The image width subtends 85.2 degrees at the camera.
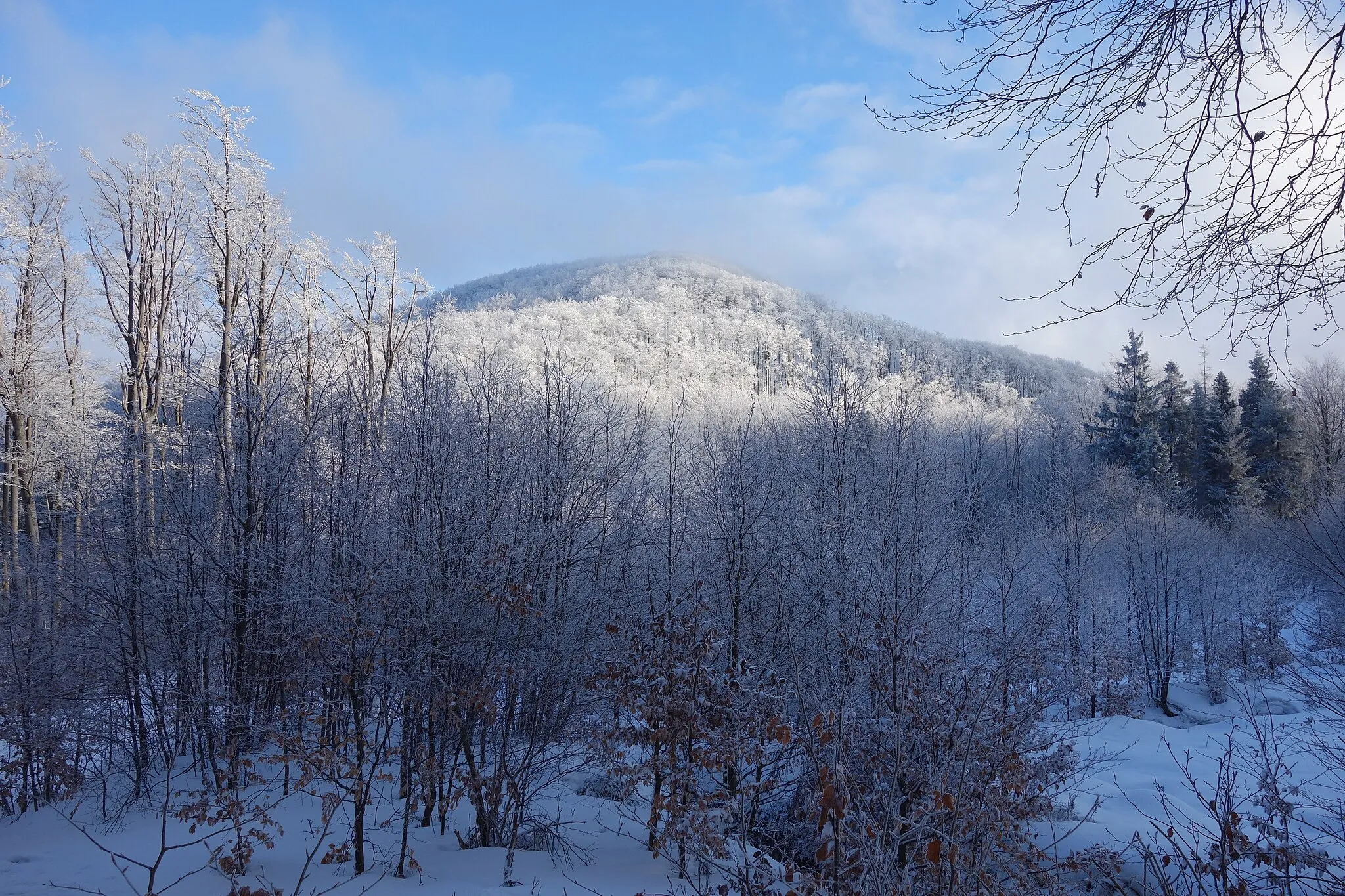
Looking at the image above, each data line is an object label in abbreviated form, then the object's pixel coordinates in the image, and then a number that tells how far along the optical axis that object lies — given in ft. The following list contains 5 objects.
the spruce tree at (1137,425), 102.68
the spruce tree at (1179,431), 109.19
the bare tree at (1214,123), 9.45
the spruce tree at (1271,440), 100.58
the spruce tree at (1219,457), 101.65
